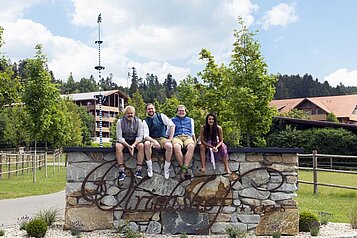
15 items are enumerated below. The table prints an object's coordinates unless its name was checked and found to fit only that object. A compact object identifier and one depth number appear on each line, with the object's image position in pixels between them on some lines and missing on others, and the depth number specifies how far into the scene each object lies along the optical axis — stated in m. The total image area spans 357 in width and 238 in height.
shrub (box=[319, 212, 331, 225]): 9.35
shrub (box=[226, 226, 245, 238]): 8.01
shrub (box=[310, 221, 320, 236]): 8.27
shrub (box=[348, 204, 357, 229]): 8.96
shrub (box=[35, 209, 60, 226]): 8.87
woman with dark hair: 8.51
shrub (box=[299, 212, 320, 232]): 8.79
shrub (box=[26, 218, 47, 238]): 7.99
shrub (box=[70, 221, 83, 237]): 8.35
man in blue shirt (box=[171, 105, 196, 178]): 8.46
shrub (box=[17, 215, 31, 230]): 8.45
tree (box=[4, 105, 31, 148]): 48.20
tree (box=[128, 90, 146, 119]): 60.47
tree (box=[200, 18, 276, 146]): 21.59
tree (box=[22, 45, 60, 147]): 24.39
